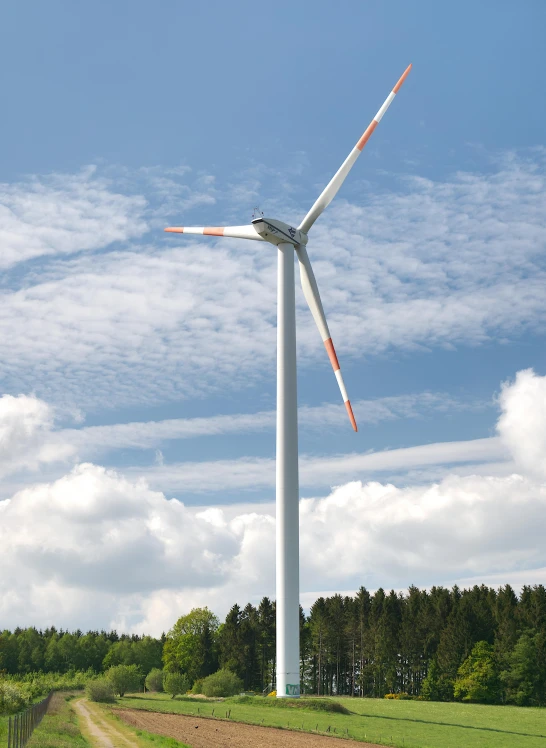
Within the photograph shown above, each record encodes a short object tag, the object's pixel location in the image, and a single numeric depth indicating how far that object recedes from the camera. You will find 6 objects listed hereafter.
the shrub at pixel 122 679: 102.69
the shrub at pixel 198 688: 122.06
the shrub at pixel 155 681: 128.00
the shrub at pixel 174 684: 100.44
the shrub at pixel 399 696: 117.42
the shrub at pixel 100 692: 92.62
